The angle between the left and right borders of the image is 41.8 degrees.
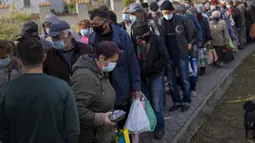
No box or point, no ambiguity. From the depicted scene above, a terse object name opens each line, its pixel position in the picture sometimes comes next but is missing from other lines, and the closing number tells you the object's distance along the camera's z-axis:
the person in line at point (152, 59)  4.95
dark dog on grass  5.44
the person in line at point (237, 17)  12.16
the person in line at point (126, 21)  6.69
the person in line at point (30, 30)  4.93
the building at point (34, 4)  21.39
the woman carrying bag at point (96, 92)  3.05
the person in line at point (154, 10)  7.70
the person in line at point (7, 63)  3.92
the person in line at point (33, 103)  2.51
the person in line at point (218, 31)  9.62
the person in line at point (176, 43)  6.04
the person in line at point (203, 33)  8.53
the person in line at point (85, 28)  6.51
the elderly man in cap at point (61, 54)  3.78
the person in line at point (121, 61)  4.14
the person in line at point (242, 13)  12.68
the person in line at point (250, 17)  13.34
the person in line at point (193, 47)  7.17
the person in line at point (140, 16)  5.30
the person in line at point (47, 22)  5.88
